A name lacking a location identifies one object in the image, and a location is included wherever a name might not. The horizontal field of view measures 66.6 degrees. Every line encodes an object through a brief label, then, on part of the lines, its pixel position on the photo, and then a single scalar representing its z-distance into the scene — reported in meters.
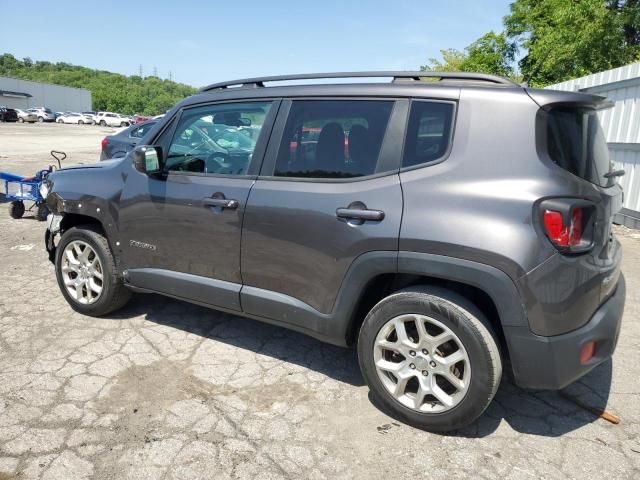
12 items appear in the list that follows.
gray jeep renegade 2.34
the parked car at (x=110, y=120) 56.47
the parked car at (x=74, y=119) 57.19
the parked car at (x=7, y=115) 47.94
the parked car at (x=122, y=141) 9.61
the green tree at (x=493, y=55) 22.48
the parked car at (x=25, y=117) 51.90
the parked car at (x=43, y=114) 56.09
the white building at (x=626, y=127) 7.32
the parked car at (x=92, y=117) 57.09
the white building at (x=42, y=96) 69.88
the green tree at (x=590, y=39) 15.47
